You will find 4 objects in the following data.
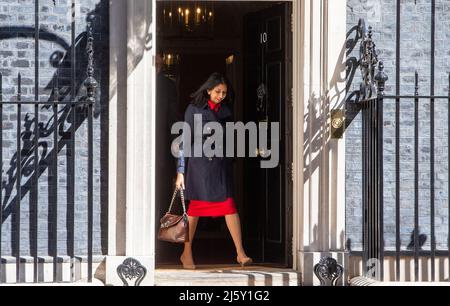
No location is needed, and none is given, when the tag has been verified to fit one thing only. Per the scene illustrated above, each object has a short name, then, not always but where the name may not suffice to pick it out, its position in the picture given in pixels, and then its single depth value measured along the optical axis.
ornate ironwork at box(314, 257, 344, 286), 18.66
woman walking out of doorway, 20.20
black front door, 19.94
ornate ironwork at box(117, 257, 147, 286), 18.33
